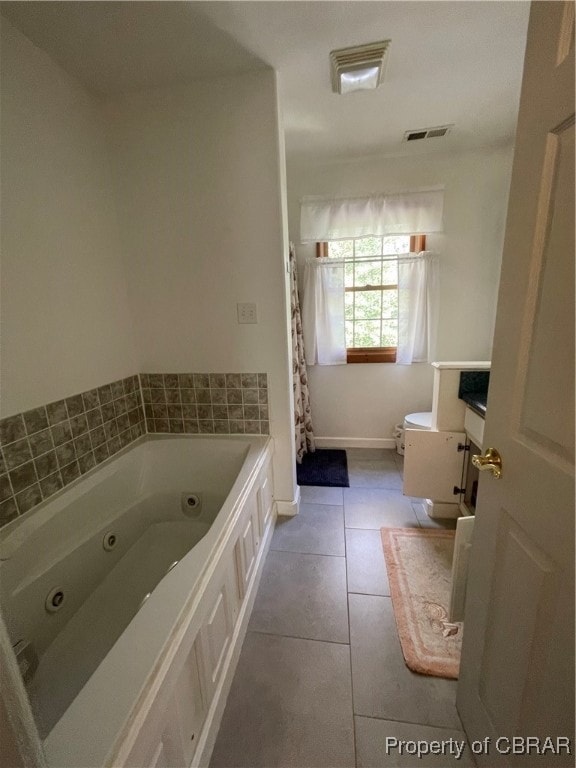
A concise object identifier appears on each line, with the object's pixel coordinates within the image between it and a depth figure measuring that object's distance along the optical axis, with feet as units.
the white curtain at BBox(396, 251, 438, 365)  7.77
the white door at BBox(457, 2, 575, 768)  1.72
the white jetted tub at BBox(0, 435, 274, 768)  2.03
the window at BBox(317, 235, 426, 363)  8.00
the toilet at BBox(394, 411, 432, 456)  6.73
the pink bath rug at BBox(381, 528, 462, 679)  3.74
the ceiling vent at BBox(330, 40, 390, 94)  4.16
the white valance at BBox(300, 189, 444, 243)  7.39
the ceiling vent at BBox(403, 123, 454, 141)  6.27
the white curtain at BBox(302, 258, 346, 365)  8.14
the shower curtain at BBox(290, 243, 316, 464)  7.67
